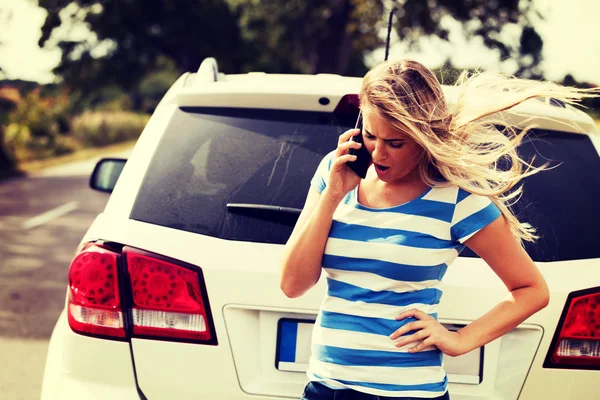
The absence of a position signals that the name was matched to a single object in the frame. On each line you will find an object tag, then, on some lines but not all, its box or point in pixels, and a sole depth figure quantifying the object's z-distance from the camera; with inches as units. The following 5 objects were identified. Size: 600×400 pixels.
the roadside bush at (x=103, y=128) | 1330.0
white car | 85.7
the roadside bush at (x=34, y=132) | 967.6
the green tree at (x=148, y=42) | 1170.6
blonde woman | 66.8
